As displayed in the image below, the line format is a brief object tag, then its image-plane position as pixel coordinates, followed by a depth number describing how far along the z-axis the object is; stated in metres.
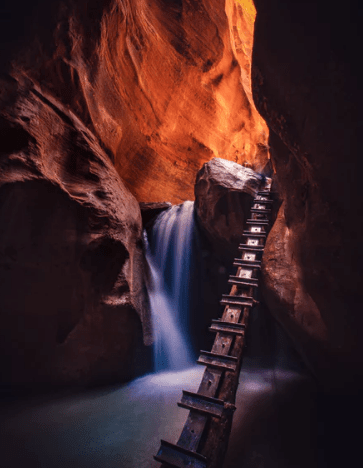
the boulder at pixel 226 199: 5.81
